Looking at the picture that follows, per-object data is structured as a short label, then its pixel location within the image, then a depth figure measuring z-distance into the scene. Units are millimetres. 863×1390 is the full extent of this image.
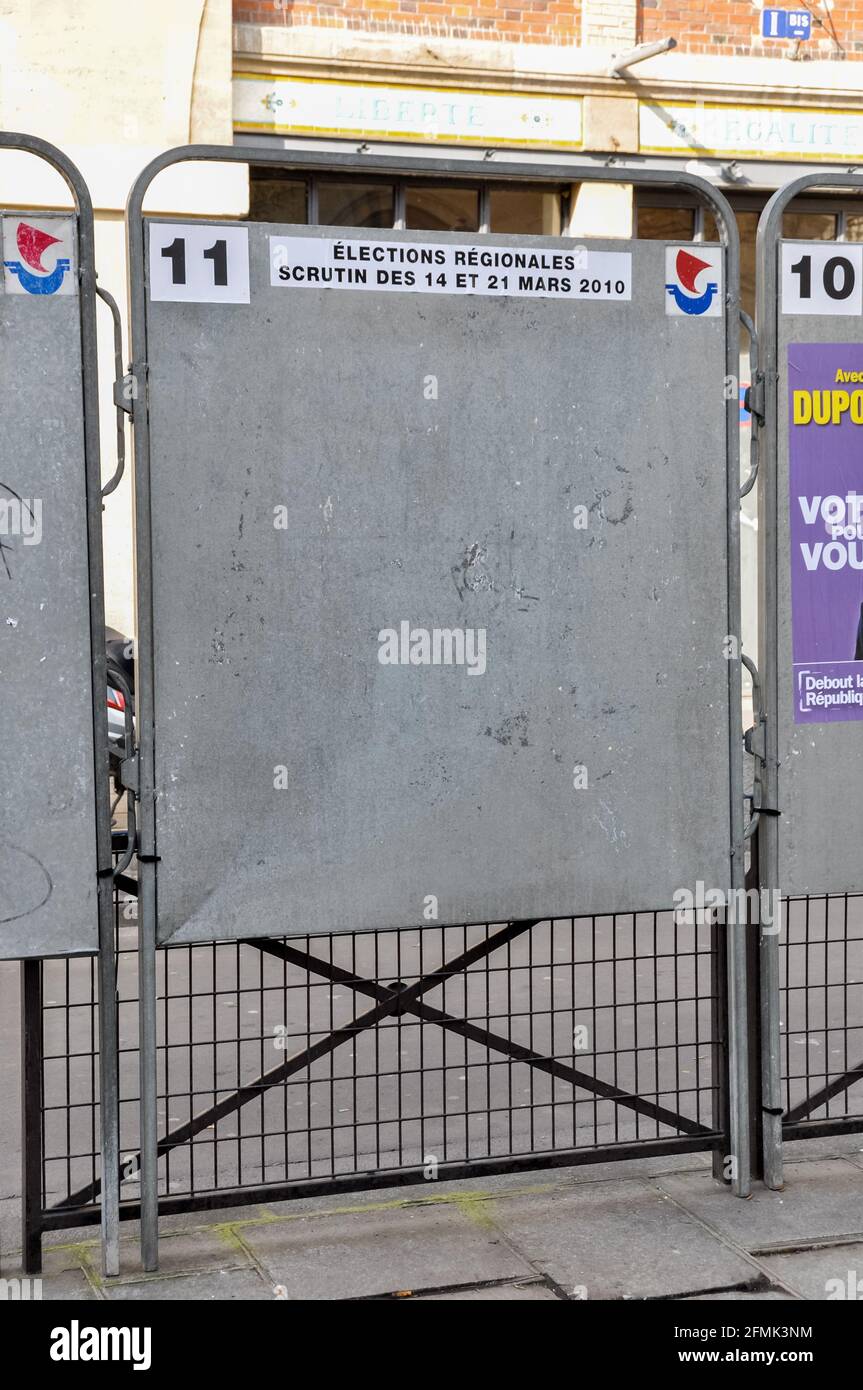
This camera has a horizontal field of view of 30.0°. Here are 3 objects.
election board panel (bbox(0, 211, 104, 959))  4219
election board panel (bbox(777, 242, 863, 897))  4949
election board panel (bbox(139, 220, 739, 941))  4402
